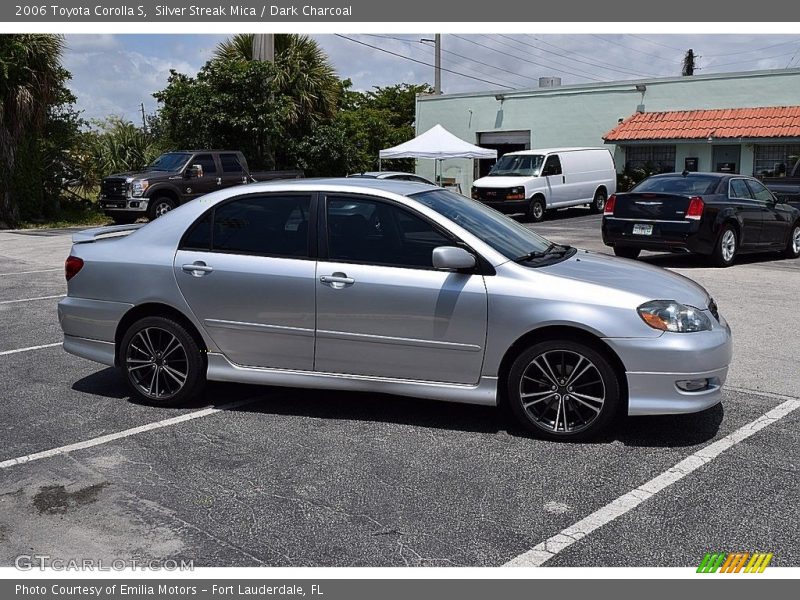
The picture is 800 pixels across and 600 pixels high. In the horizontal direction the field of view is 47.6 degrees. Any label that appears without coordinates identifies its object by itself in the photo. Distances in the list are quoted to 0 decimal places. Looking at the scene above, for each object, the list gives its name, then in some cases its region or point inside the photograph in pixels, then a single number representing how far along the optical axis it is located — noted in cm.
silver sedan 542
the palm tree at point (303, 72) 3053
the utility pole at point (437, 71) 3956
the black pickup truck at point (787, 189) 1802
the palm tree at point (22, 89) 2214
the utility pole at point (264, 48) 2881
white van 2525
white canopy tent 2761
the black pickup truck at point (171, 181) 2208
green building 2833
